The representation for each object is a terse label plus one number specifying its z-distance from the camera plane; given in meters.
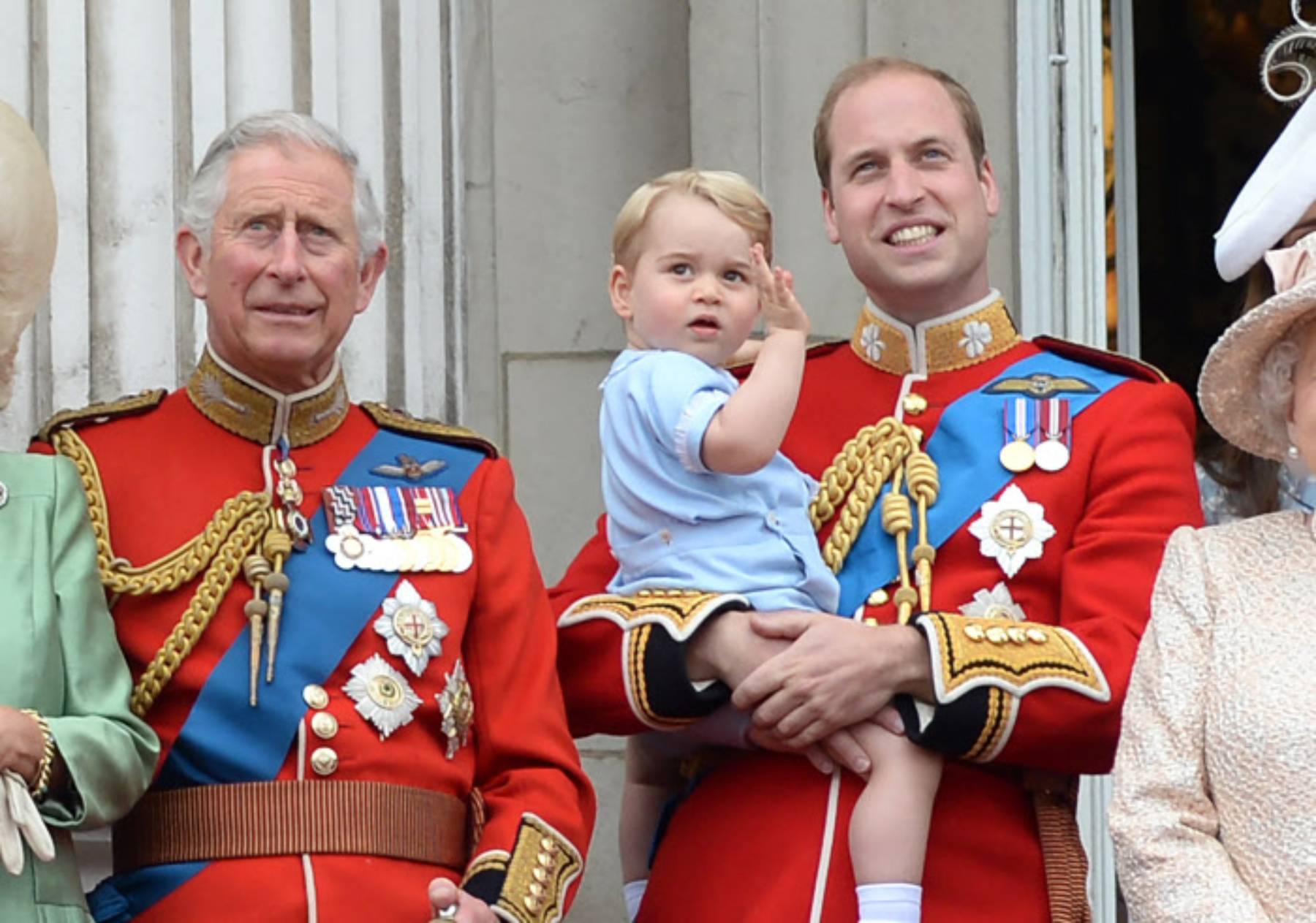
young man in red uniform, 8.52
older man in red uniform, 8.42
